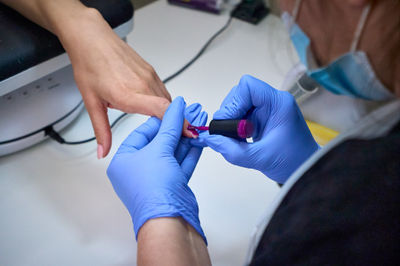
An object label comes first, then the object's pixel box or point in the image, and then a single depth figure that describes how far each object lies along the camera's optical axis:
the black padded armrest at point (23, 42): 0.59
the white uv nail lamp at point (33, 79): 0.61
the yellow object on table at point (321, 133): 0.76
